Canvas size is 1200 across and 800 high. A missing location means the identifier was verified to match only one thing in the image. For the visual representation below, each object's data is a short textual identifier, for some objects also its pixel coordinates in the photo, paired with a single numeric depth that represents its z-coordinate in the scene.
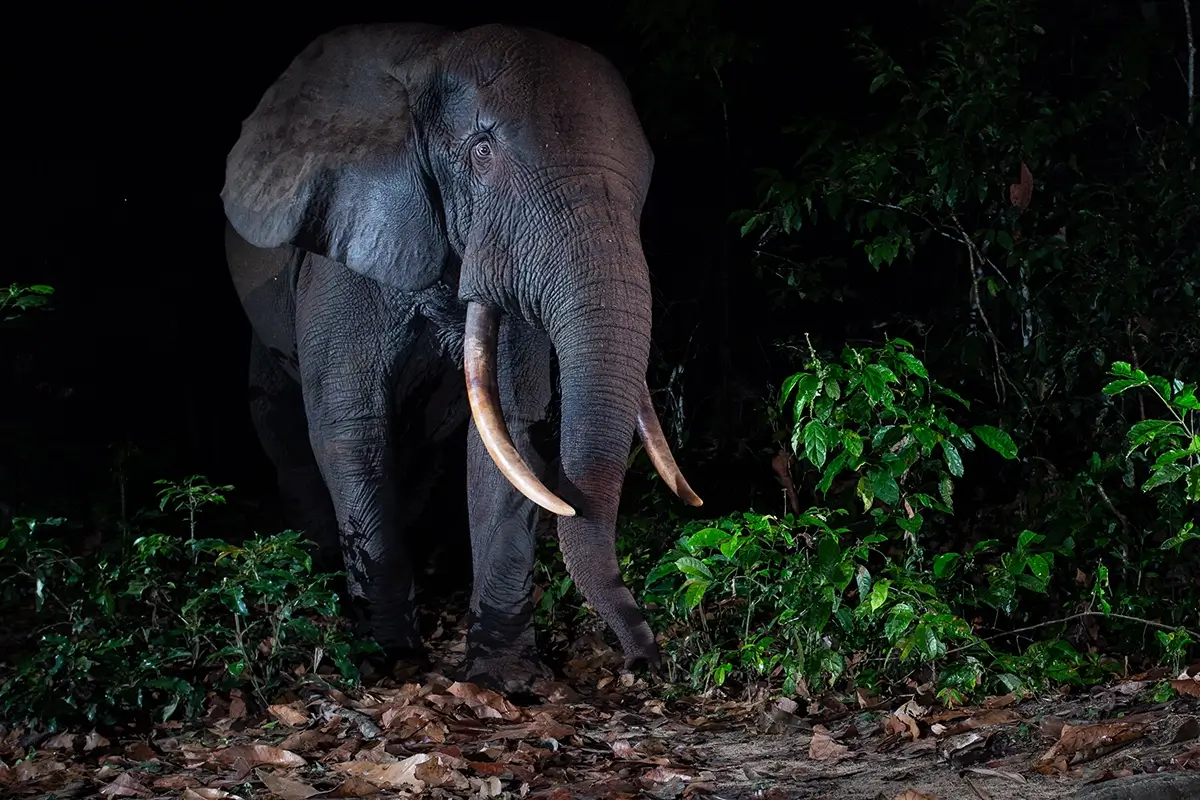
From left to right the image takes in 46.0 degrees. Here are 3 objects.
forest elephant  5.46
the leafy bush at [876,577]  5.03
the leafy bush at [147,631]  5.25
